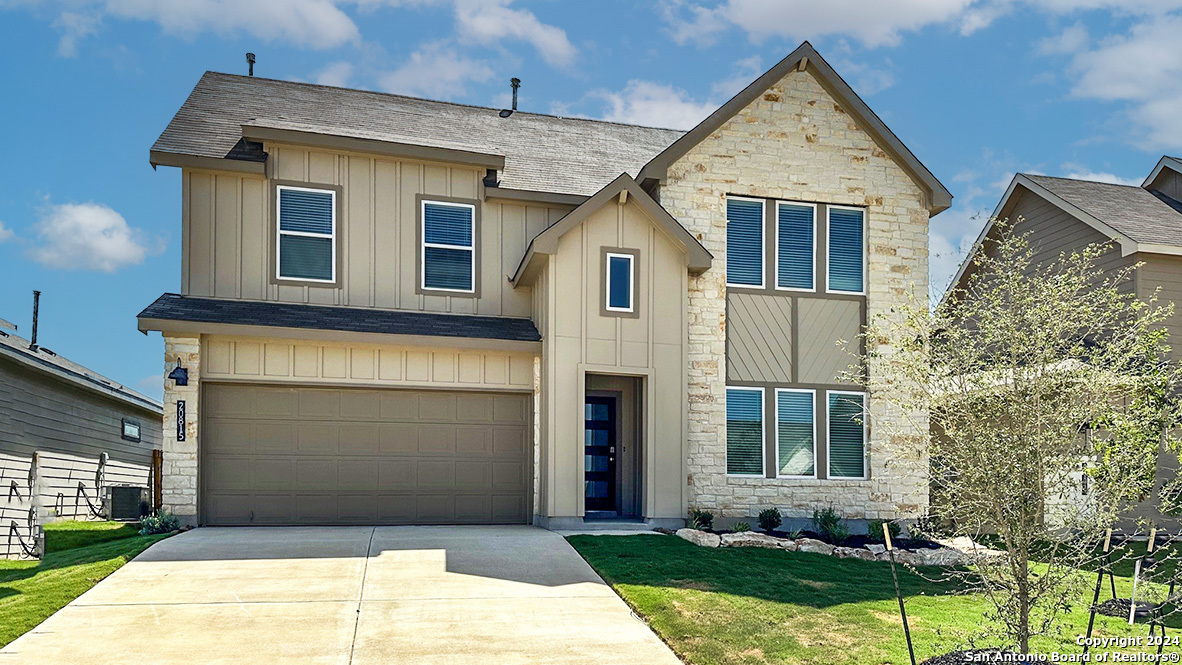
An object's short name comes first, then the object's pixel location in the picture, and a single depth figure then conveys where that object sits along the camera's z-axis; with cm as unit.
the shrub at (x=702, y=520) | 1395
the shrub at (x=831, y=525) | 1338
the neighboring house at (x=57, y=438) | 1508
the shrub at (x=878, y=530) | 1438
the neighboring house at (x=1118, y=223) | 1670
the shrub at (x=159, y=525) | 1294
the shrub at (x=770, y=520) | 1430
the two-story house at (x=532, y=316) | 1389
